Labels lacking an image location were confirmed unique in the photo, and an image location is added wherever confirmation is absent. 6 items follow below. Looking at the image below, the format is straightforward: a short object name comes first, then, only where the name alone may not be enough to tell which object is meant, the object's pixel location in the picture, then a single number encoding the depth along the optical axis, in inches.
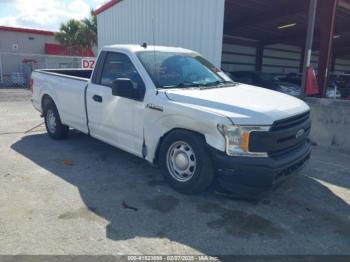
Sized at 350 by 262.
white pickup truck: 140.5
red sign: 456.1
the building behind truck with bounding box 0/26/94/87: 922.1
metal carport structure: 352.5
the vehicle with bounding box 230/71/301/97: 531.8
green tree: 1149.7
